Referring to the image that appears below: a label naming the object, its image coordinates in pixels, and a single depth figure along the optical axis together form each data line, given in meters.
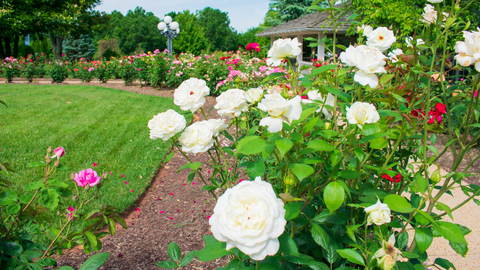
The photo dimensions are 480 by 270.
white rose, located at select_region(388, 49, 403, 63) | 1.20
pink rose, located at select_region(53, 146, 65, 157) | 1.11
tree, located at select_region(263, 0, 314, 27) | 23.03
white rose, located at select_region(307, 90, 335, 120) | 1.15
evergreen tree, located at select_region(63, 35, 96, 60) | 26.09
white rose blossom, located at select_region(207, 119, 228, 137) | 1.01
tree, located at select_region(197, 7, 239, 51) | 47.75
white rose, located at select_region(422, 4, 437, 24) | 1.09
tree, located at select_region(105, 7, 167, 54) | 40.34
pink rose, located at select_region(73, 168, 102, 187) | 1.15
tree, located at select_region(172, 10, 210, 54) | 34.62
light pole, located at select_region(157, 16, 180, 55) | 11.06
